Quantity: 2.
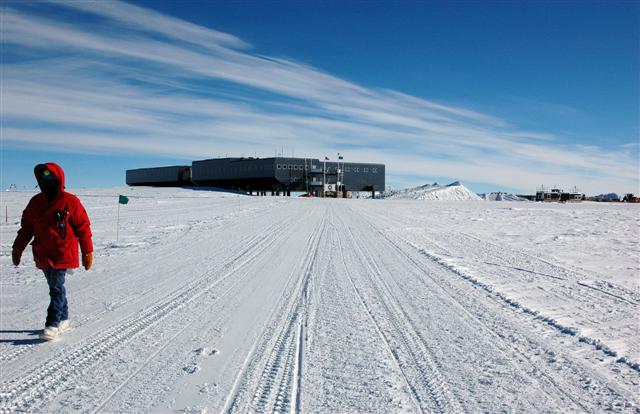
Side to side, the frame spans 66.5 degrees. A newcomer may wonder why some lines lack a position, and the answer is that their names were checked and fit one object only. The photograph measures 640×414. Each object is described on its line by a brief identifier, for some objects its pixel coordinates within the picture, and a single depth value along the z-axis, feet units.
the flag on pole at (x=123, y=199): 44.24
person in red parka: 17.04
